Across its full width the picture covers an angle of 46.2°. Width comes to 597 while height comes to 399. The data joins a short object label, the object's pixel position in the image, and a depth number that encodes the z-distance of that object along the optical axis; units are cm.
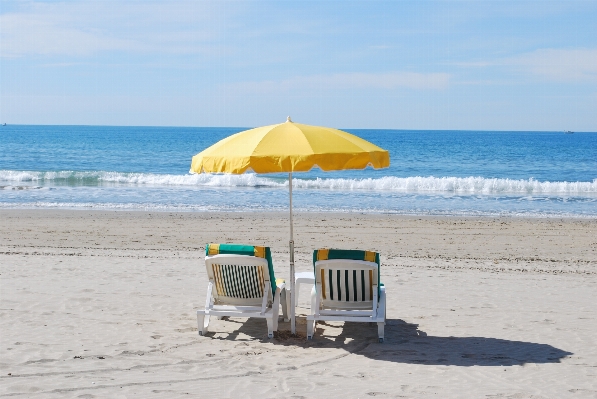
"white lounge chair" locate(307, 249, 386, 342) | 648
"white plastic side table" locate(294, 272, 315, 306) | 775
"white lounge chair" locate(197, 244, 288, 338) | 656
